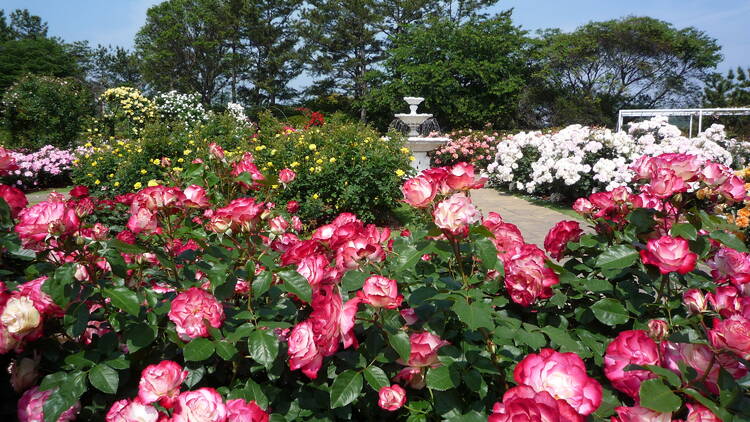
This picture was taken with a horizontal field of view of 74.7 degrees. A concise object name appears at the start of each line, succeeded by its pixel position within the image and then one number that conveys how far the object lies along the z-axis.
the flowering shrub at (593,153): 6.62
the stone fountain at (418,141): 10.20
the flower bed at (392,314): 0.79
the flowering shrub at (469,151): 10.54
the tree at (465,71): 22.55
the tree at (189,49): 27.32
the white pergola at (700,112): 11.92
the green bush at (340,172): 5.13
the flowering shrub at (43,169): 9.40
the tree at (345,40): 25.94
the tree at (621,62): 23.33
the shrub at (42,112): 12.17
